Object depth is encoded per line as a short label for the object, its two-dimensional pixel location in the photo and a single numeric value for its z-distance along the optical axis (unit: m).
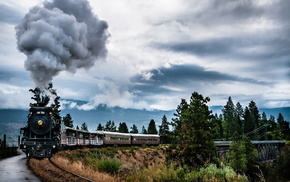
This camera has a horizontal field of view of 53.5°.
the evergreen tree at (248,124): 101.26
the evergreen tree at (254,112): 110.62
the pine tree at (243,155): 51.69
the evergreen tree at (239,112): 119.28
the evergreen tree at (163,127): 126.86
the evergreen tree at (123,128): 116.75
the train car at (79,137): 30.97
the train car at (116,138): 52.99
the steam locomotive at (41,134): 22.67
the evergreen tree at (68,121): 105.86
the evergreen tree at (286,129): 105.74
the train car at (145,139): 62.75
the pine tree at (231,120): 100.00
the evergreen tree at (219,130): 103.91
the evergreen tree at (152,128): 121.79
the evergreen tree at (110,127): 118.91
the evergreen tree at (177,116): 71.81
